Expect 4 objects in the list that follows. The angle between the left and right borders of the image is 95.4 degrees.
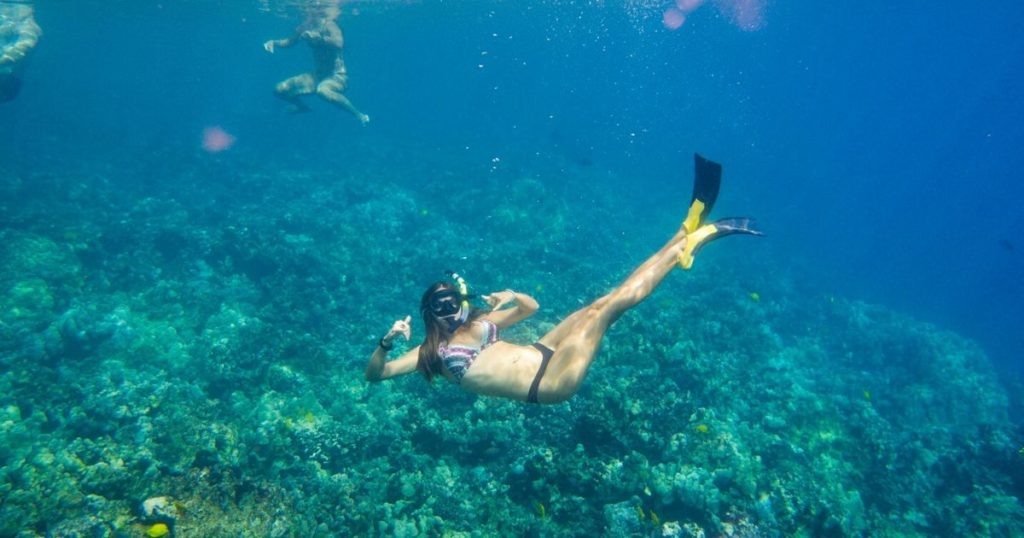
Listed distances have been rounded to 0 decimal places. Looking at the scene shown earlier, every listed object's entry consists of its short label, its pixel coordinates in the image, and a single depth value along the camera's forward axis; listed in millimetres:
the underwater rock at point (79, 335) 10700
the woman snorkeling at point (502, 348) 4520
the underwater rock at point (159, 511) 6488
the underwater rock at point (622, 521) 6969
